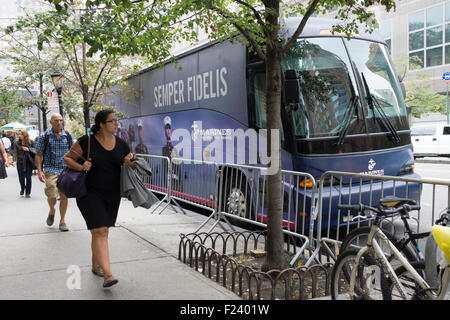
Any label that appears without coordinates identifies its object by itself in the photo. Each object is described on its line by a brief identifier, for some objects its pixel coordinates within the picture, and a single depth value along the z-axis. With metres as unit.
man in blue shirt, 6.91
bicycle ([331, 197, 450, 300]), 3.05
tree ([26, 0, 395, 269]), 4.63
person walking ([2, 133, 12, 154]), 21.36
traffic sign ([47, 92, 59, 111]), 13.30
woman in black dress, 4.32
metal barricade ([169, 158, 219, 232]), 7.90
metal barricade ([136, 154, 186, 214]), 9.18
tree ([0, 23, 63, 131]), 16.78
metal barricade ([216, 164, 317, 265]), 5.75
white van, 24.22
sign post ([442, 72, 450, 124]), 27.91
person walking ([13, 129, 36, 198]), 11.35
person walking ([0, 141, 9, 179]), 10.52
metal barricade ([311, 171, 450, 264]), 5.06
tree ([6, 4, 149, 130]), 14.41
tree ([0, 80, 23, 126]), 17.17
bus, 6.51
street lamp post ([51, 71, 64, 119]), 14.85
